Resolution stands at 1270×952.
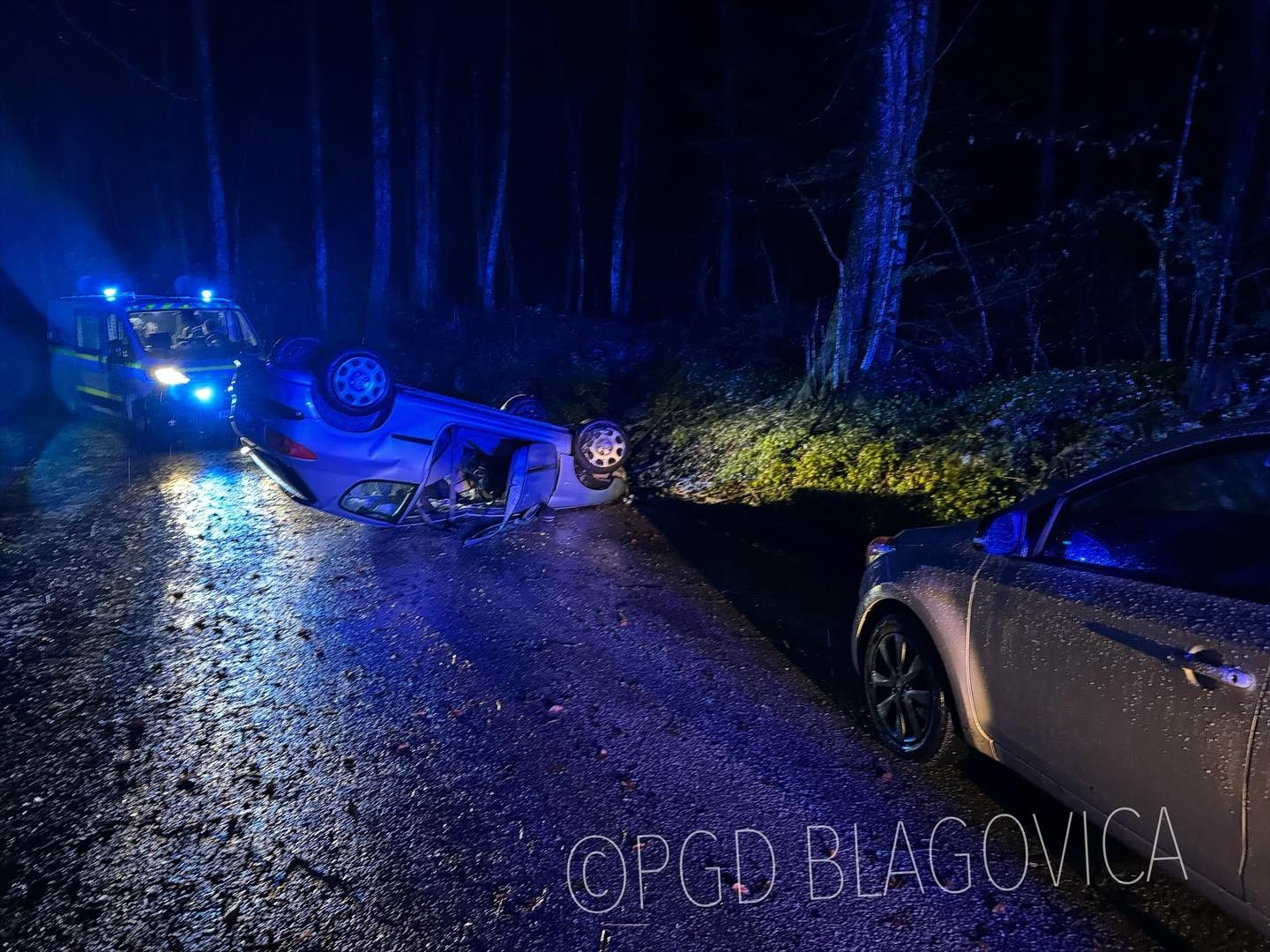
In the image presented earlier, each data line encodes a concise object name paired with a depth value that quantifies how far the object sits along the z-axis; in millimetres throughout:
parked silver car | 2252
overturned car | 6020
